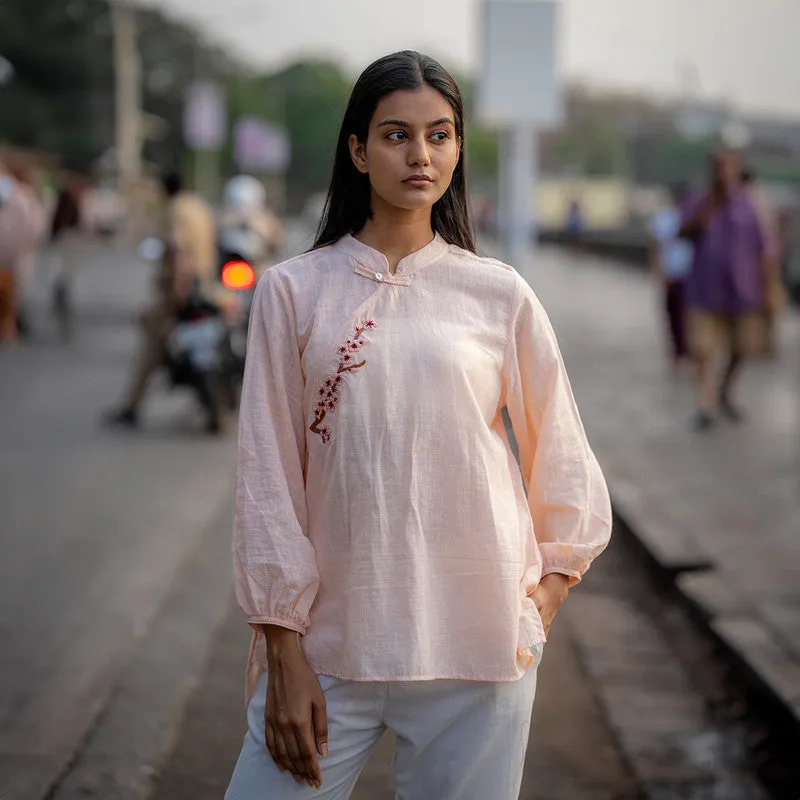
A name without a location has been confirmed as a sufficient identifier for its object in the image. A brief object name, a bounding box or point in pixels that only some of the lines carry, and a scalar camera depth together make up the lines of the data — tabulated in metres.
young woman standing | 2.13
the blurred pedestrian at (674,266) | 13.03
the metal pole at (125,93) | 39.19
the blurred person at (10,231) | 14.17
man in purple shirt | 10.04
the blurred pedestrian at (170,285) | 10.09
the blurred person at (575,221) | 49.04
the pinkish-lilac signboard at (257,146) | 53.91
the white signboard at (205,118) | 44.44
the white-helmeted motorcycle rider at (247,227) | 12.12
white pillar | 9.93
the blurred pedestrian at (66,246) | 16.42
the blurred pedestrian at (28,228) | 14.76
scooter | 9.90
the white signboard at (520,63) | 9.09
